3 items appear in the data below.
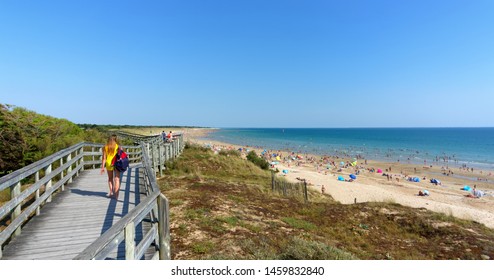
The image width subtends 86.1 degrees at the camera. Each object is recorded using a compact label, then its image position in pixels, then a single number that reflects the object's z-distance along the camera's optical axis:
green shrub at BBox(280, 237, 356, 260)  5.34
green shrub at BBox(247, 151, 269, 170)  25.25
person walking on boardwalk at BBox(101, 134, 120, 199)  6.46
